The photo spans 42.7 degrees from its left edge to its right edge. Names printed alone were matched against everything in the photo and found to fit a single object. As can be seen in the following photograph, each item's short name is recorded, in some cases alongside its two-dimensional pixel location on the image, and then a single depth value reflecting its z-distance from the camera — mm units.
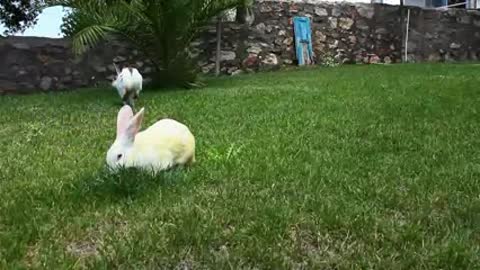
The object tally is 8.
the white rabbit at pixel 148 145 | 2725
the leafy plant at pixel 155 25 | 7531
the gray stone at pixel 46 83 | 8812
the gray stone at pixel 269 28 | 10797
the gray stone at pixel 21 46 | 8625
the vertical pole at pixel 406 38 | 11977
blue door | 11094
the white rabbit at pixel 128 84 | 3827
